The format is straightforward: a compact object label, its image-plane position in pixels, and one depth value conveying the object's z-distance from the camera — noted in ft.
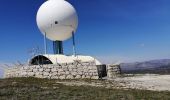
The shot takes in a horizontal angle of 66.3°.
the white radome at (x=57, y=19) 58.00
